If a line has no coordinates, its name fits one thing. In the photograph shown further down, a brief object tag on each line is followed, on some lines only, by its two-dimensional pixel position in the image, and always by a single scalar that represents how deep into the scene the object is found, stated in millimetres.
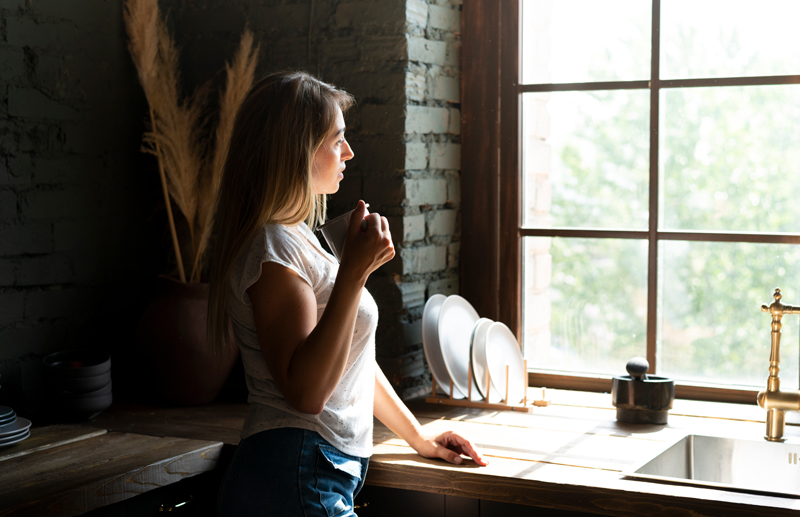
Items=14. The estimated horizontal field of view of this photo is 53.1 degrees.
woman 1355
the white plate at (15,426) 1821
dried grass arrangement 2305
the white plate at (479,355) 2258
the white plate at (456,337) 2326
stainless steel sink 1968
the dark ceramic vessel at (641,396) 2084
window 2303
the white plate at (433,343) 2297
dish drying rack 2238
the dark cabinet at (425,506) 1671
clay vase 2209
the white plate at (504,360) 2314
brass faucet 1976
